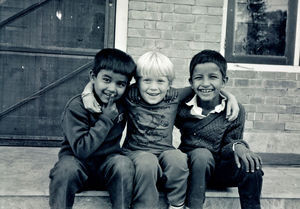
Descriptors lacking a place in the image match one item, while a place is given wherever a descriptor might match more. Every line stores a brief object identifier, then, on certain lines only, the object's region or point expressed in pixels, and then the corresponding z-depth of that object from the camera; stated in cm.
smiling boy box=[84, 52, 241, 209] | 235
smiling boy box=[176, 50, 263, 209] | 246
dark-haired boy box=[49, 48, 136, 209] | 229
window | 423
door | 411
